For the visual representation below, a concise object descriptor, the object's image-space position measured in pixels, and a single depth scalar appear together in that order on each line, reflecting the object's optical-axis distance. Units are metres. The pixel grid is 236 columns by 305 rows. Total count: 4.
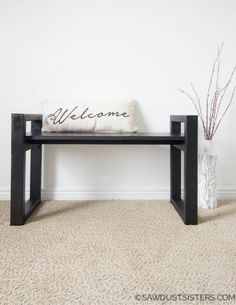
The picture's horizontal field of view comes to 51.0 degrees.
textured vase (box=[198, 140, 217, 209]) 1.30
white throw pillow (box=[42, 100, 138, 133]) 1.34
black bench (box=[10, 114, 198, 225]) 1.07
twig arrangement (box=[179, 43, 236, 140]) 1.46
